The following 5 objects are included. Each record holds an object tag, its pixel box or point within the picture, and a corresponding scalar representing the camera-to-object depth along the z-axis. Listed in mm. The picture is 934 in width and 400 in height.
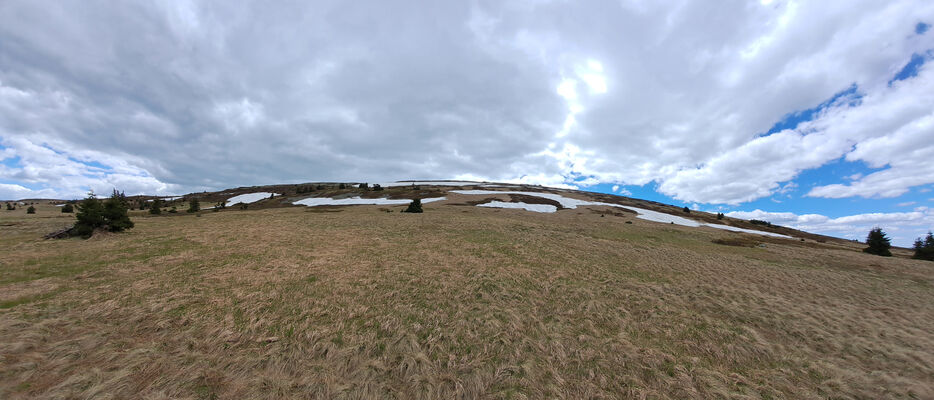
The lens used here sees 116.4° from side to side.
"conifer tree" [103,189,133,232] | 21641
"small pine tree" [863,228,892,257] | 37469
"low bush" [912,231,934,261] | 35000
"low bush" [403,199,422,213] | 45484
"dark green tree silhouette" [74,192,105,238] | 20344
